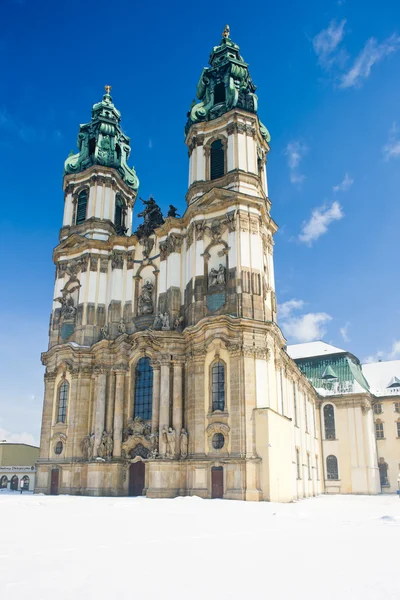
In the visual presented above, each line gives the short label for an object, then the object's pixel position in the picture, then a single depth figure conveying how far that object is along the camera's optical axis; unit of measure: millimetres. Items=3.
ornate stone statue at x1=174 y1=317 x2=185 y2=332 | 37969
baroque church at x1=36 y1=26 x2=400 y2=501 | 33375
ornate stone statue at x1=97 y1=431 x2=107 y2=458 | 37062
